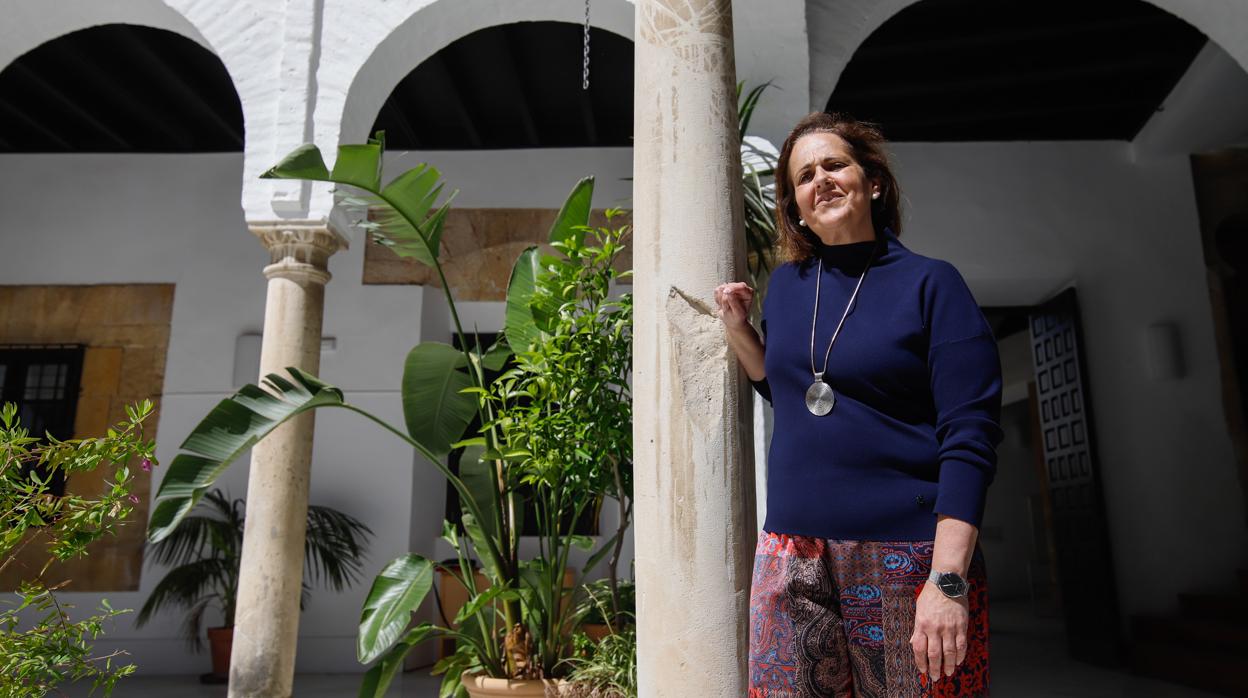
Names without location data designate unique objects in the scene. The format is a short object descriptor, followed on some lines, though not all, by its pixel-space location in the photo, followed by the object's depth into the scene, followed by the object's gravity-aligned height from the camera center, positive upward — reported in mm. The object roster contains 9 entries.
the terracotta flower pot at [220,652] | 6246 -726
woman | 1294 +88
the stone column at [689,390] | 1760 +302
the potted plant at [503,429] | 3365 +439
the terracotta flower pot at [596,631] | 3854 -366
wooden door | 6516 +381
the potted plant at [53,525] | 2121 +50
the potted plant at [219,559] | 6219 -103
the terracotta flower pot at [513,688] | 3367 -526
